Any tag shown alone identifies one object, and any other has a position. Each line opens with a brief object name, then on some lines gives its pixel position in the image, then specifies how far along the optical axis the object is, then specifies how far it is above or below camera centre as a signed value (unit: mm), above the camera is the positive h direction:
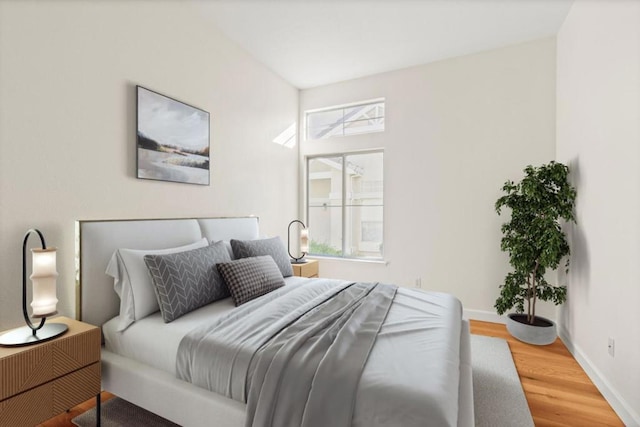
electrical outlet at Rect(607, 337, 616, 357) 1970 -880
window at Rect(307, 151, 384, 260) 4145 +90
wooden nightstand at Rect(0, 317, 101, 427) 1336 -824
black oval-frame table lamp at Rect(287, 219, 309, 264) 3883 -405
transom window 4102 +1300
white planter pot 2775 -1110
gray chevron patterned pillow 1843 -467
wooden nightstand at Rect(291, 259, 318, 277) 3434 -682
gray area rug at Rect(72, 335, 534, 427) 1773 -1234
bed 1178 -677
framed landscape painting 2357 +599
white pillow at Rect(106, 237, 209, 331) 1876 -494
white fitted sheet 1641 -741
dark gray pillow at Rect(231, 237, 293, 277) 2660 -364
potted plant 2643 -252
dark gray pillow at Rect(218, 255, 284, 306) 2131 -505
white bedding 1111 -666
